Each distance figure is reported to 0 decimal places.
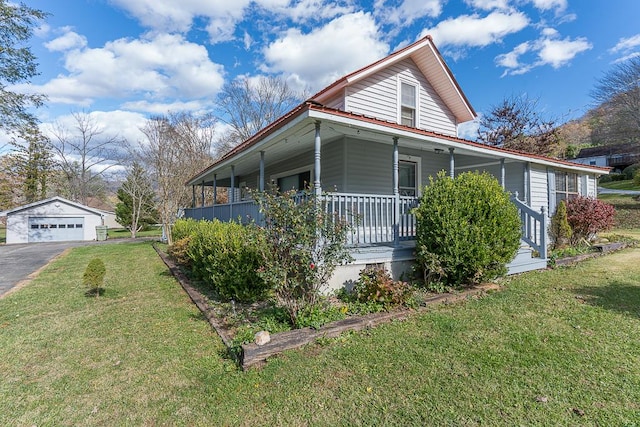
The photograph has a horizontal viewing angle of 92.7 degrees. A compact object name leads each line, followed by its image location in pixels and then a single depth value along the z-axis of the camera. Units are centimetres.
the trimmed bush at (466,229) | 561
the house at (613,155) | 3745
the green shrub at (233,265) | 538
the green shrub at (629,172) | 3262
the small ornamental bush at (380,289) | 483
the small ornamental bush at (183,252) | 933
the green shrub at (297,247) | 400
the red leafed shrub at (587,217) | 1047
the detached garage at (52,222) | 2289
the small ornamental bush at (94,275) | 641
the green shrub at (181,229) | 1047
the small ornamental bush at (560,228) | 1009
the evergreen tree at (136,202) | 2541
